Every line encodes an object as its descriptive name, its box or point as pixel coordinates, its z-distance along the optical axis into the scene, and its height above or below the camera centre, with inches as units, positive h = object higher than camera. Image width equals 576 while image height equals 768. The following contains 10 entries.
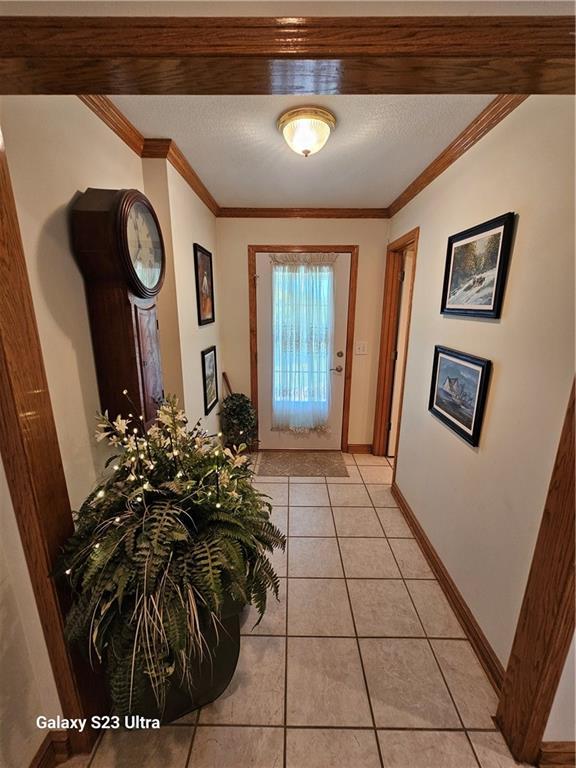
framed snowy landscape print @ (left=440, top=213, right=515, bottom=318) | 50.3 +7.2
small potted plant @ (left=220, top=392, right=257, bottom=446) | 116.8 -40.8
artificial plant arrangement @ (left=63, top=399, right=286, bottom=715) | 34.0 -28.5
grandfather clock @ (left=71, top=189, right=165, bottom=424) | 43.4 +3.0
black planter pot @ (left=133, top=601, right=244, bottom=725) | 41.9 -51.4
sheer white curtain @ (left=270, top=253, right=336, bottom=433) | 113.7 -11.5
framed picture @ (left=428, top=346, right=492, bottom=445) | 55.6 -16.1
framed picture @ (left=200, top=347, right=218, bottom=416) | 97.3 -22.7
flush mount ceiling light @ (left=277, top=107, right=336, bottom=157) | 53.4 +31.5
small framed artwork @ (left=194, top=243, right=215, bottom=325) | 88.7 +6.9
